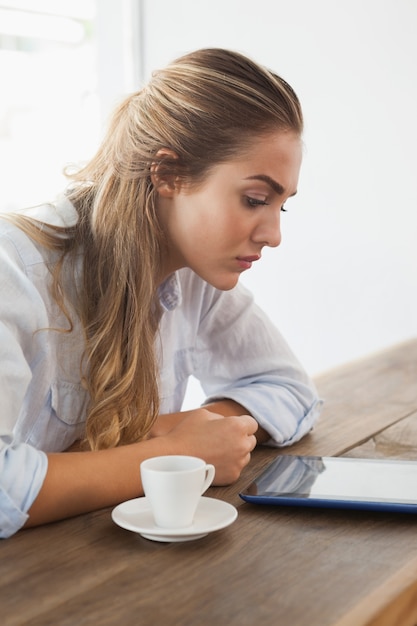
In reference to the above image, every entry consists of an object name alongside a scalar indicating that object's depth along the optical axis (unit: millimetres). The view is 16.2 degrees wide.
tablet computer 1474
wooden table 1250
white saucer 1389
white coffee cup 1391
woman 1631
